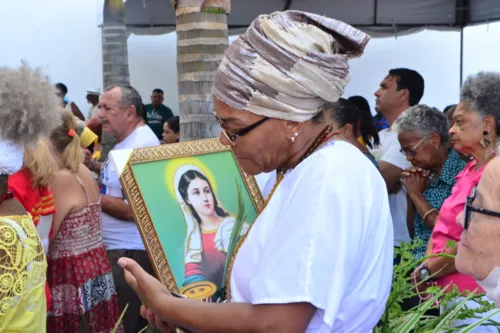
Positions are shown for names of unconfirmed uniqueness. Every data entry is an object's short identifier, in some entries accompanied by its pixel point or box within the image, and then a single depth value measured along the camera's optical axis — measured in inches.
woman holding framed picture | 68.6
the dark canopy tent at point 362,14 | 442.3
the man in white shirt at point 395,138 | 206.2
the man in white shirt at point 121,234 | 196.9
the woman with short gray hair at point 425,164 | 178.9
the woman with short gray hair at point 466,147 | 144.4
